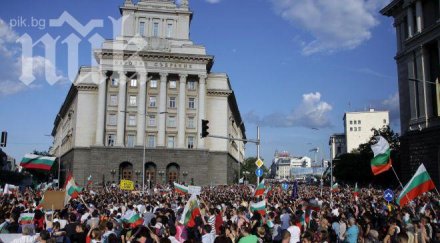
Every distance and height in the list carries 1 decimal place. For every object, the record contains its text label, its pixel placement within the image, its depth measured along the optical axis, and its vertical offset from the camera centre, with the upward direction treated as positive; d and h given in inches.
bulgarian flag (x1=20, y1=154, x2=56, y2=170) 918.4 +28.9
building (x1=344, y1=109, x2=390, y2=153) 6077.8 +742.3
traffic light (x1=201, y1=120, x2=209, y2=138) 944.3 +103.6
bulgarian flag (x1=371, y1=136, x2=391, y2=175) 771.4 +36.9
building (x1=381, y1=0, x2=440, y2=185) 1748.3 +423.5
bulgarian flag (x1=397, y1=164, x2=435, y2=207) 583.1 -10.7
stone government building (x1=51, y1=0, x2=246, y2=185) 2559.1 +403.8
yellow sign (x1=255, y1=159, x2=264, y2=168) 1094.9 +35.0
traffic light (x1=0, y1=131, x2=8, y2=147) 1124.1 +95.7
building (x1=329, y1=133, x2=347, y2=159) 6993.1 +539.4
